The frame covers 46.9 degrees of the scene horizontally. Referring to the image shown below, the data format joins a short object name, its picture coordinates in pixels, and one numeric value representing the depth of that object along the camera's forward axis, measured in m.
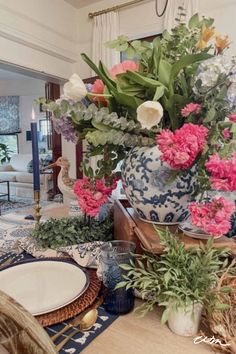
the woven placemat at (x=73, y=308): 0.52
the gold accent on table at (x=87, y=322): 0.50
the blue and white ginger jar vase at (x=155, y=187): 0.62
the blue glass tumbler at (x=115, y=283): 0.56
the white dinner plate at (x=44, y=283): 0.59
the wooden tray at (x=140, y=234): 0.55
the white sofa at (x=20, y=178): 5.61
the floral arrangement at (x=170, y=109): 0.51
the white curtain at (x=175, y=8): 2.55
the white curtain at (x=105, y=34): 3.02
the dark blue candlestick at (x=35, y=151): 0.86
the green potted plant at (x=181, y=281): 0.48
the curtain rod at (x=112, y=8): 2.90
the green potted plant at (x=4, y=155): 7.74
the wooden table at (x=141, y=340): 0.47
